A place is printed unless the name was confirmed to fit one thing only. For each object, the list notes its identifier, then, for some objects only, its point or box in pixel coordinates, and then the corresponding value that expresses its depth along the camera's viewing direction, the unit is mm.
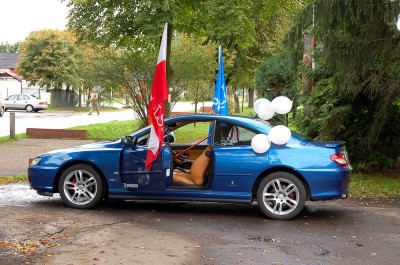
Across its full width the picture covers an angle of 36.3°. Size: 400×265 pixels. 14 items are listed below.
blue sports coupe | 8461
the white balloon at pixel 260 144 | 8490
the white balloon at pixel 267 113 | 9473
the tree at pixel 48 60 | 53438
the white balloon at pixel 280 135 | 8500
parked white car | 47594
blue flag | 14507
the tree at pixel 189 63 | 23547
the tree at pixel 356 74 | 10688
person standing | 36375
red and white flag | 8625
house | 70119
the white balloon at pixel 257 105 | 9623
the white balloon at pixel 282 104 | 9273
